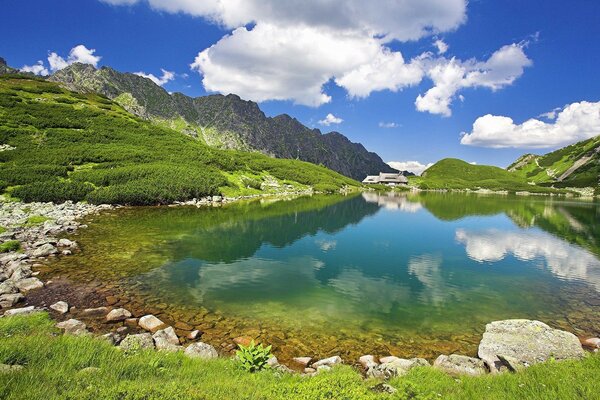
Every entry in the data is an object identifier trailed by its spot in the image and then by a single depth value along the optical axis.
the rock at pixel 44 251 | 27.11
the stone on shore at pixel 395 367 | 12.20
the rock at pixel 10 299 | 17.77
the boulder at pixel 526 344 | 13.88
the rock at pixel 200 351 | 13.34
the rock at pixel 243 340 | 15.95
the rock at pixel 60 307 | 17.85
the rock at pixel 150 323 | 16.82
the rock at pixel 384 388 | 10.06
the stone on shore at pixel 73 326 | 14.91
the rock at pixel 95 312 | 17.84
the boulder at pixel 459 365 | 12.81
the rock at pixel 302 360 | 14.45
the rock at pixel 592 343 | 16.38
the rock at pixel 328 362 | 13.89
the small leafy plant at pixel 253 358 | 12.00
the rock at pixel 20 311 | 16.08
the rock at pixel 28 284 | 20.27
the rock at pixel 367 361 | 14.20
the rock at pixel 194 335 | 16.22
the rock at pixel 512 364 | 12.13
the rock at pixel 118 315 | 17.44
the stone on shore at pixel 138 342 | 13.14
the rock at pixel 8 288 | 18.94
